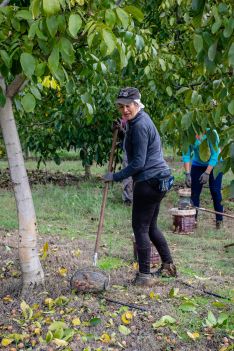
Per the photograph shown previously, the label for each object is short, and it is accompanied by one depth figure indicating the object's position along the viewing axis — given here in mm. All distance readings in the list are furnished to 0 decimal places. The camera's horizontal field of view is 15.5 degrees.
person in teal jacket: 11624
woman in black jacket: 7231
